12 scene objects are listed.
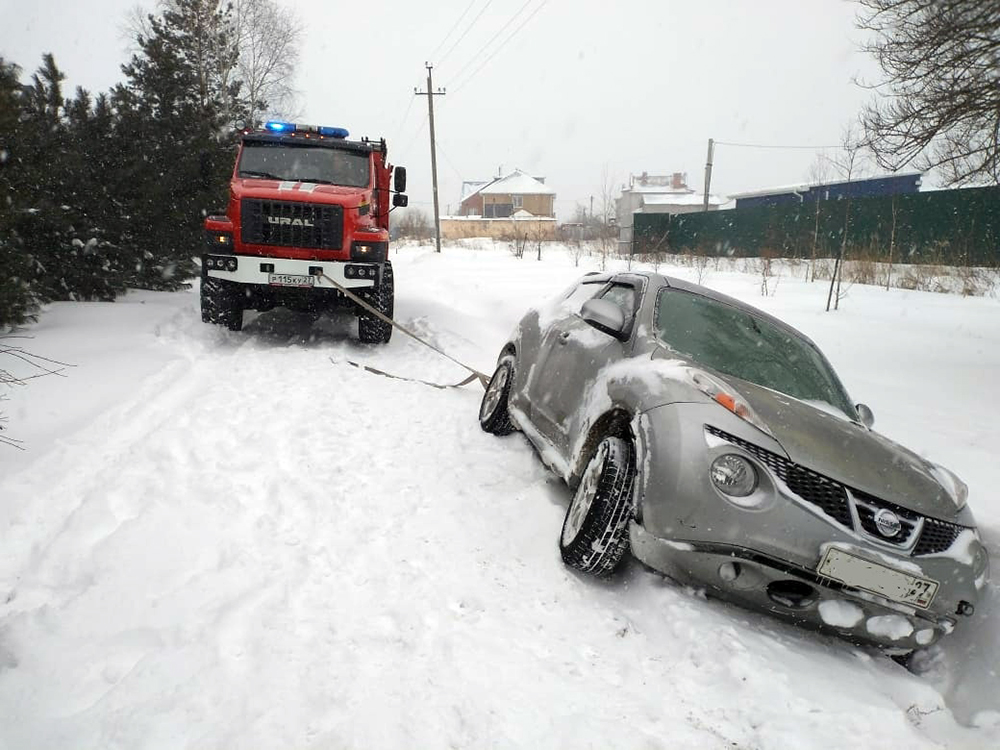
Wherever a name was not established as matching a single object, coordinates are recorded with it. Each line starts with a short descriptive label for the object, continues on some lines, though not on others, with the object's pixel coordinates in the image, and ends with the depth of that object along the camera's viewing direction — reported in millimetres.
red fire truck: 7344
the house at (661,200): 68625
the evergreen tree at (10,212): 6289
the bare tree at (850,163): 10789
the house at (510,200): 77750
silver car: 2377
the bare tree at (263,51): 30203
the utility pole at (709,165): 40531
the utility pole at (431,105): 31219
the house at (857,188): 36438
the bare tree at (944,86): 7008
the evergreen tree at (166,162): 10070
